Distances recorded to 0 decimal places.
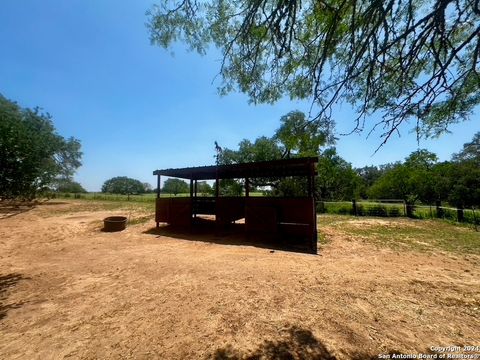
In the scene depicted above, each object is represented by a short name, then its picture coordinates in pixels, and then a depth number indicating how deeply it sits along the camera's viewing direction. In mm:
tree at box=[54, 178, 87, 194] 29391
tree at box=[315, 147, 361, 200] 26031
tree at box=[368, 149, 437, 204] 24609
